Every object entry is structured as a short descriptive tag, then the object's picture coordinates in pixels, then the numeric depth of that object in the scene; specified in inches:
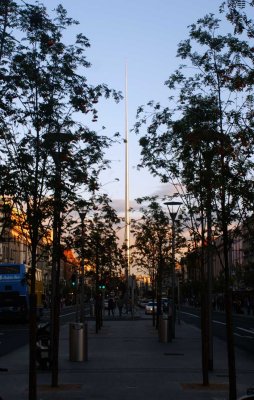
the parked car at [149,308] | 3118.6
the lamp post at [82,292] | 1471.9
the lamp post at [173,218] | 1448.3
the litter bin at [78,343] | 920.9
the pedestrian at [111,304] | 3012.6
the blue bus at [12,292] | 2059.5
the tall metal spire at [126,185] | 3698.3
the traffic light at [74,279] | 1650.1
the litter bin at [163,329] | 1304.1
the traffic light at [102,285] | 1833.4
